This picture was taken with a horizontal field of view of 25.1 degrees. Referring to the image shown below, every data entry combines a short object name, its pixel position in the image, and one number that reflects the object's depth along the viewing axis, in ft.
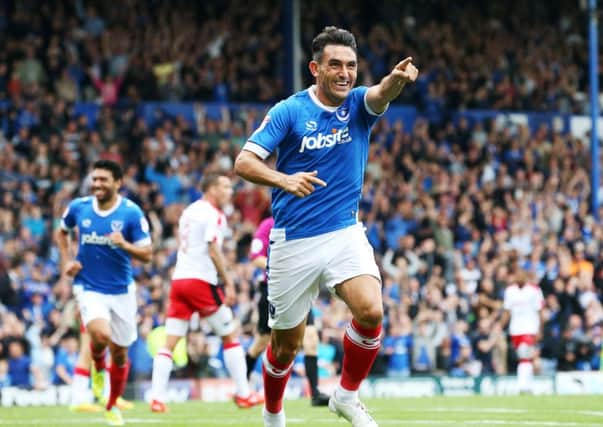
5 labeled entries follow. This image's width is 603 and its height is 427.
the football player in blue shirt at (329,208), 28.89
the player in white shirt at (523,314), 66.95
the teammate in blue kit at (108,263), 40.75
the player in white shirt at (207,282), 47.94
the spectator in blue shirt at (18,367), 61.72
